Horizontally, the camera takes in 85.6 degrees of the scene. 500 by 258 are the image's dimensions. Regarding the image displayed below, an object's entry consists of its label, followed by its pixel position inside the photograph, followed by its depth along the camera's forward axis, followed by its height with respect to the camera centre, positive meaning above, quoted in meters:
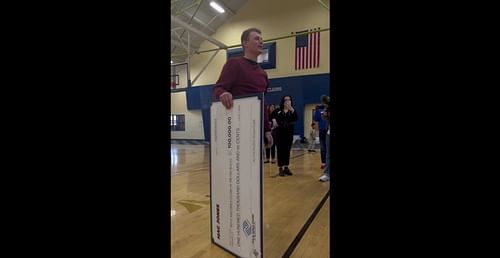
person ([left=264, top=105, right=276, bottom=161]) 4.64 -0.48
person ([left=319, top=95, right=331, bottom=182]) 2.92 +0.12
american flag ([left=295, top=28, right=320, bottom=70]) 8.82 +2.52
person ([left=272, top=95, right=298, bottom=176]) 3.28 +0.03
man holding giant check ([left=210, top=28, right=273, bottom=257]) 1.09 -0.11
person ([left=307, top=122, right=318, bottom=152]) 7.20 -0.44
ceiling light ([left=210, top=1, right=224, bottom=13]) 9.06 +4.09
